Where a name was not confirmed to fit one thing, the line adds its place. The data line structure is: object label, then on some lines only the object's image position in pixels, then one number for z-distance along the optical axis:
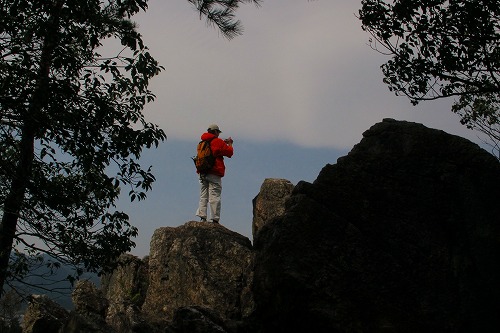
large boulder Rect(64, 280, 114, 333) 17.81
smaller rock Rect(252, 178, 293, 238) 19.02
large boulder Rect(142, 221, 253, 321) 14.61
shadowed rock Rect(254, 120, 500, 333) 7.42
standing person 15.36
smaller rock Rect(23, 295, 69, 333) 16.91
